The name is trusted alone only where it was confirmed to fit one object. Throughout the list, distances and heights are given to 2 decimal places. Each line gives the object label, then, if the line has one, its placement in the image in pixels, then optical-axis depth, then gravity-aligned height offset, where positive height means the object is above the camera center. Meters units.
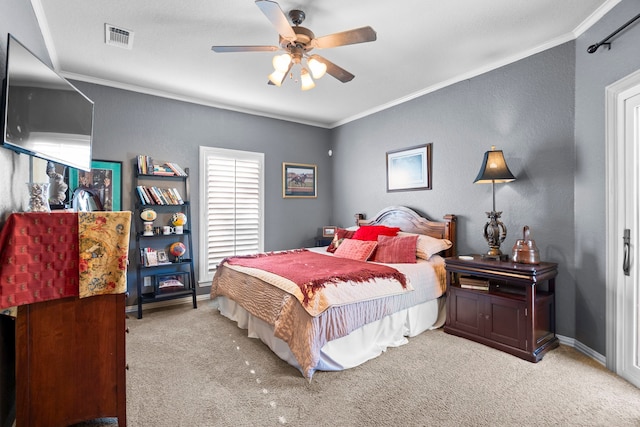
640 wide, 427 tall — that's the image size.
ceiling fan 2.10 +1.24
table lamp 3.08 +0.34
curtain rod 2.14 +1.31
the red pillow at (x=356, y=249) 3.73 -0.42
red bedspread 2.60 -0.52
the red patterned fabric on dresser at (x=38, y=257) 1.49 -0.21
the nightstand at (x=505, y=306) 2.64 -0.83
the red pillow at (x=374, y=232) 4.14 -0.23
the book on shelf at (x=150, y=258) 3.92 -0.54
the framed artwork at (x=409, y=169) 4.18 +0.63
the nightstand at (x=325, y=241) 5.29 -0.45
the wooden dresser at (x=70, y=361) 1.60 -0.78
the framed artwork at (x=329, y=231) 5.33 -0.28
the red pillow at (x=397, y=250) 3.52 -0.41
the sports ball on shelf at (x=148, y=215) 3.91 -0.01
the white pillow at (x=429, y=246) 3.58 -0.36
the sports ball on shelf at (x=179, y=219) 4.10 -0.06
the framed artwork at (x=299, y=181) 5.30 +0.58
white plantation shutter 4.52 +0.14
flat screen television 1.61 +0.61
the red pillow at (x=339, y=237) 4.42 -0.32
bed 2.42 -0.81
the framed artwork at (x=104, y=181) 3.60 +0.39
